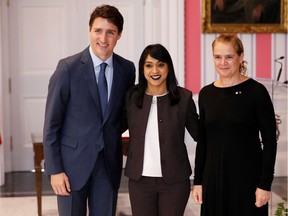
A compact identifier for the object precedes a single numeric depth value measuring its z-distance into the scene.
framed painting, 5.31
